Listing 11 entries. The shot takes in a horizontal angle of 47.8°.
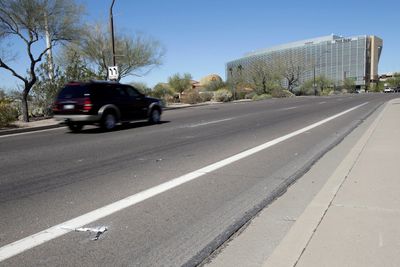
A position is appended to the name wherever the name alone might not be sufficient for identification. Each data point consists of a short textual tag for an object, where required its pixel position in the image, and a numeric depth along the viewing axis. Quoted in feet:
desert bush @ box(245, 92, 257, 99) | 215.76
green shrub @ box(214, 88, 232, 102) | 168.25
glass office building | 499.92
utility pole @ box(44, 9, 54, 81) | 79.74
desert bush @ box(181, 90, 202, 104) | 150.92
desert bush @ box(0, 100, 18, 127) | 64.34
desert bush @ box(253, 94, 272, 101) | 200.38
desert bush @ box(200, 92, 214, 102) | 166.24
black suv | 53.01
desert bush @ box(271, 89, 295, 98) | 223.51
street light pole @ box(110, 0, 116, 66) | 93.71
